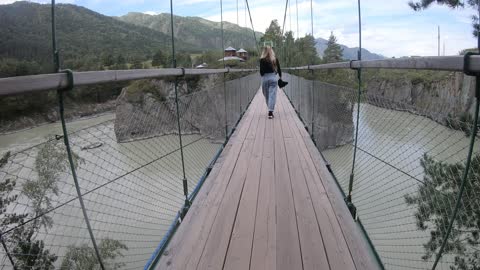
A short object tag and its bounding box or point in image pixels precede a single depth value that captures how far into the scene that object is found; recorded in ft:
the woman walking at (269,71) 16.07
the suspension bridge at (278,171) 4.19
